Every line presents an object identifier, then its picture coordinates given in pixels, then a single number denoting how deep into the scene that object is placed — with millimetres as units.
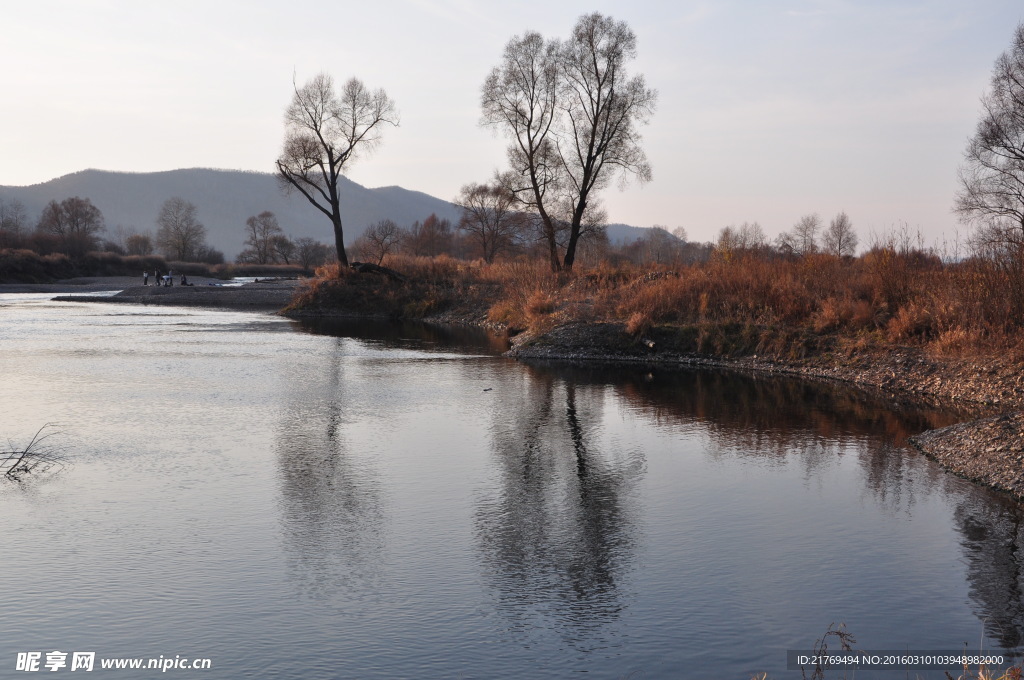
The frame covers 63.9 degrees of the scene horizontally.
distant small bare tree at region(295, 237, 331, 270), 124825
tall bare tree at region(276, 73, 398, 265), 46469
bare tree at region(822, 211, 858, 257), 96188
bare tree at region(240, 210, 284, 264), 131750
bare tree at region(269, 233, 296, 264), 133000
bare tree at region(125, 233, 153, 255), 128375
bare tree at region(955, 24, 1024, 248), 42750
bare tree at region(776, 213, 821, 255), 104044
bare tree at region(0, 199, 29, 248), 90875
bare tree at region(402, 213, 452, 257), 124062
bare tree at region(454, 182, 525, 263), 91969
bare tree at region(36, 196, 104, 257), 124438
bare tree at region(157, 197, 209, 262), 121188
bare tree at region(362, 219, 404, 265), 73994
